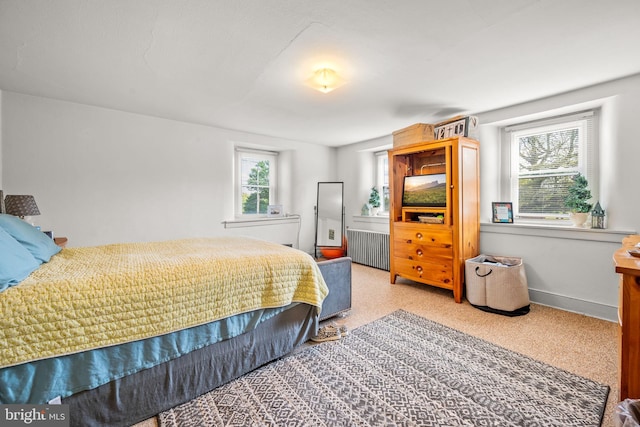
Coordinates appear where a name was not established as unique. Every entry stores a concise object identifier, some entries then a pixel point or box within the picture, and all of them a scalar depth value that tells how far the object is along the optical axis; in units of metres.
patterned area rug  1.42
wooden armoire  3.05
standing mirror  5.13
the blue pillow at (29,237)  1.65
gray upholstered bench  2.46
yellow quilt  1.16
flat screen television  3.27
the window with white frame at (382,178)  5.09
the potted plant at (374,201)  5.02
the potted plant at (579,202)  2.75
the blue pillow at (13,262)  1.21
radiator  4.47
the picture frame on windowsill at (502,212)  3.27
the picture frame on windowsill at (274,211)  4.81
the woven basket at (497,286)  2.69
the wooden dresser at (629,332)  1.15
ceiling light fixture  2.28
